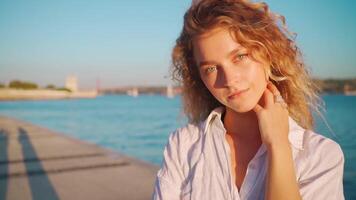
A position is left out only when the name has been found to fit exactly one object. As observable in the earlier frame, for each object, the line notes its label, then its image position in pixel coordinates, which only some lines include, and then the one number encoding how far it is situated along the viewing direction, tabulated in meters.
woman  1.27
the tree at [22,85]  114.90
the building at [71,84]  139.52
